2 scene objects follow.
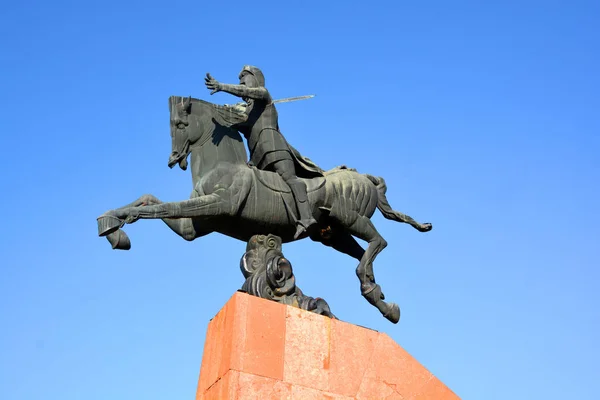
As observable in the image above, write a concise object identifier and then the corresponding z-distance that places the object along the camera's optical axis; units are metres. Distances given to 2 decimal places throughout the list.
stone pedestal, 9.89
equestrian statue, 11.30
